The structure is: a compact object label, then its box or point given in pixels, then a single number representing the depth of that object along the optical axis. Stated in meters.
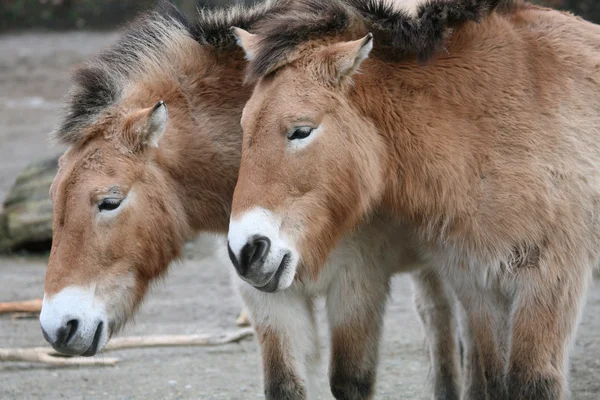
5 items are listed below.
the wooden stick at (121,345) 12.91
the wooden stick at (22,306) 15.14
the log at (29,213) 18.52
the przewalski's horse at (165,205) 9.02
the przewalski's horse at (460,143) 8.66
